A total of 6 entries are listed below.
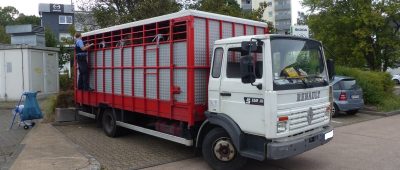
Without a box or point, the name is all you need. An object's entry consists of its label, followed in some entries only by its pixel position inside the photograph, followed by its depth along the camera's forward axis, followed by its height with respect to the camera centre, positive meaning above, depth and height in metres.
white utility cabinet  18.44 +0.31
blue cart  11.41 -0.93
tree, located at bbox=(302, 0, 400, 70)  19.58 +2.11
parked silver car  13.82 -0.75
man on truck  11.05 +0.38
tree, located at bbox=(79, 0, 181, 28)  16.84 +2.80
